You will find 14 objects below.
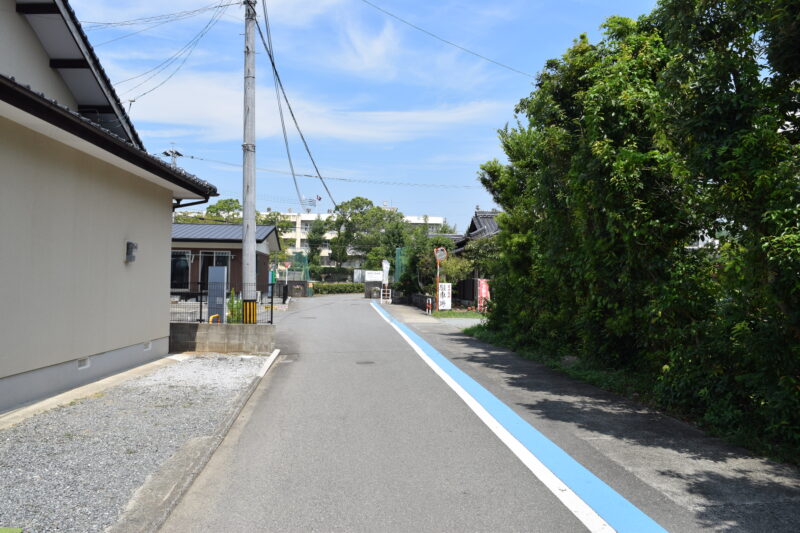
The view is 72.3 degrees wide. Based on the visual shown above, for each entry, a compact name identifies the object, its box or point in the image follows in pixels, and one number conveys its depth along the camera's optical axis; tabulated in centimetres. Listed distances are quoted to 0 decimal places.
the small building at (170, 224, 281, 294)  2944
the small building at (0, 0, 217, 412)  662
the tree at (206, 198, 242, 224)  6046
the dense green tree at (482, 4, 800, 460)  519
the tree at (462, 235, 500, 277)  2308
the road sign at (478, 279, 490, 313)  2473
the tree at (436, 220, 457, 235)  6084
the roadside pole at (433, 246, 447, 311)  2548
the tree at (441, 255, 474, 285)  2948
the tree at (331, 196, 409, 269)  6812
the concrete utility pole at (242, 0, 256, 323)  1309
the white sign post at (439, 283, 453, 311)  2716
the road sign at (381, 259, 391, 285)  3822
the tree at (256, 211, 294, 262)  6800
